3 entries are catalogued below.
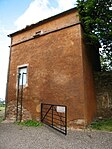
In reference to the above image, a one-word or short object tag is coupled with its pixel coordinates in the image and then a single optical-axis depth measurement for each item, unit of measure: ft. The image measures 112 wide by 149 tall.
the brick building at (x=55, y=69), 17.83
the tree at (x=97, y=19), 18.53
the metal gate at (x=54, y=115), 16.80
